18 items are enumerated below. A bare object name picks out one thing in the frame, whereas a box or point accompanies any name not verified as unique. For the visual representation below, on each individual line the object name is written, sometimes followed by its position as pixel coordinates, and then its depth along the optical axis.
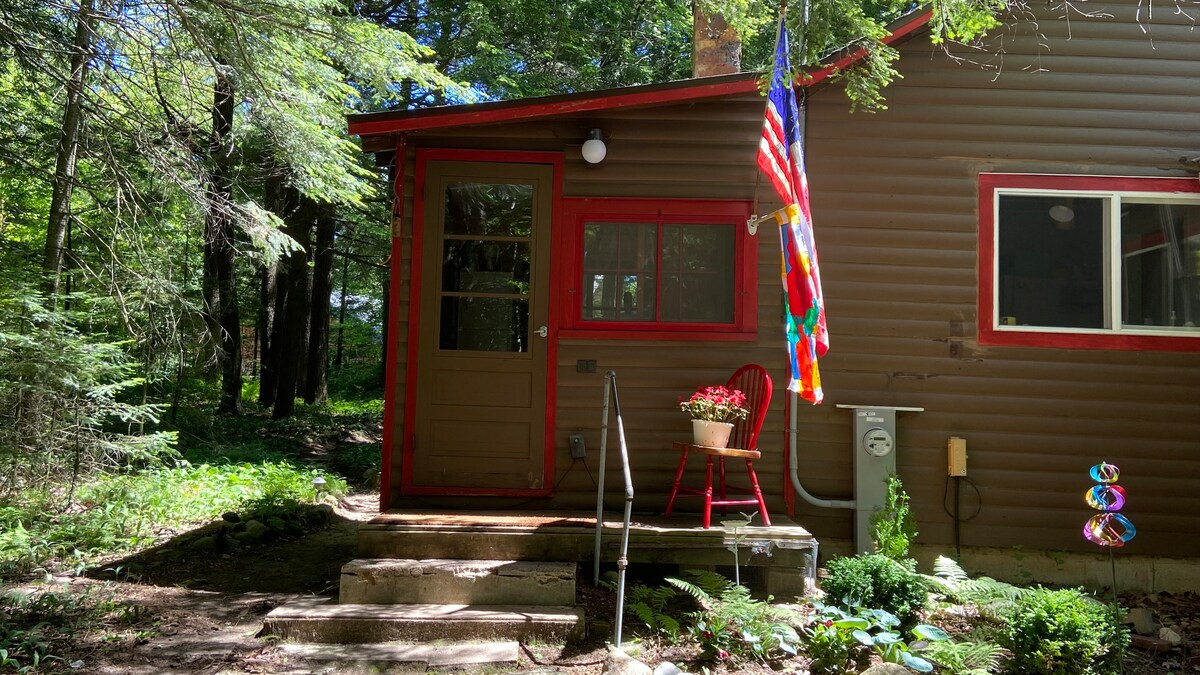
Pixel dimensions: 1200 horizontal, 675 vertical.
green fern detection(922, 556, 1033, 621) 4.12
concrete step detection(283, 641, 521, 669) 3.59
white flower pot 4.51
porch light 5.03
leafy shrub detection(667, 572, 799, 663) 3.68
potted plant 4.52
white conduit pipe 5.07
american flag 4.29
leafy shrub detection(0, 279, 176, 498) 5.55
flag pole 4.50
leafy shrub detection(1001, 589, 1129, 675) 3.49
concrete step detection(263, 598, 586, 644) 3.84
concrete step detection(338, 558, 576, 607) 4.09
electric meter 5.05
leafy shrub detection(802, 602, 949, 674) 3.54
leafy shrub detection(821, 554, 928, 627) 3.97
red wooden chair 4.42
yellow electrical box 5.11
